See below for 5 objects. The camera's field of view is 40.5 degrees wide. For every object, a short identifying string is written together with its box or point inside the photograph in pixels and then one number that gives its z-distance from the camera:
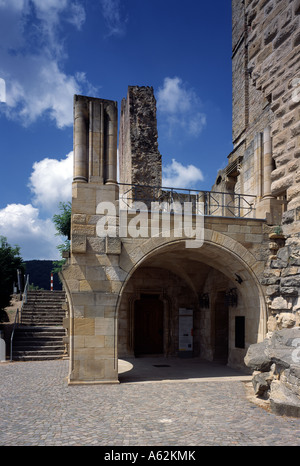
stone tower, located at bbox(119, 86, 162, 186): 16.08
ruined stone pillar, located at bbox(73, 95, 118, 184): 8.62
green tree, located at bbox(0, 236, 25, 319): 13.91
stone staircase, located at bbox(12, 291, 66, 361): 12.40
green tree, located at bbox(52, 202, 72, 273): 21.17
